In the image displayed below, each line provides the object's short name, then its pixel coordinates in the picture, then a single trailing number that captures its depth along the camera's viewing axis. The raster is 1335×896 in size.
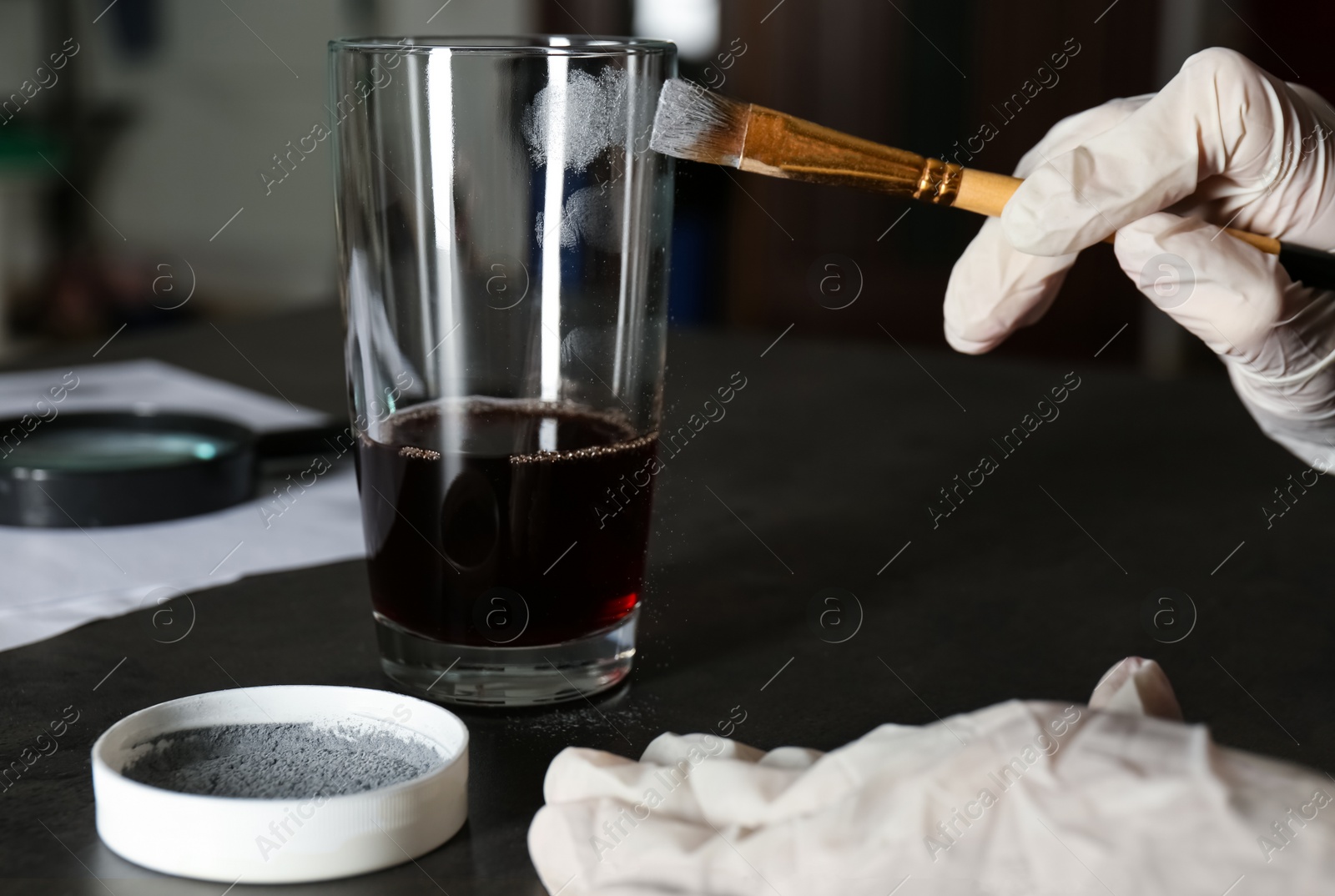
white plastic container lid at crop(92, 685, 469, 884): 0.55
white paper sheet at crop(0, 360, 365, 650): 0.70
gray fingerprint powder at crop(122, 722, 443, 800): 0.57
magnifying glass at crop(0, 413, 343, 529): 0.76
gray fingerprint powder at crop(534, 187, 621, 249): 0.63
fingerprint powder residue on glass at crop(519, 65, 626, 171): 0.62
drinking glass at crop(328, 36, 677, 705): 0.62
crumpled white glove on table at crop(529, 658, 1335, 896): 0.52
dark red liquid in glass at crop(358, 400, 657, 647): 0.63
